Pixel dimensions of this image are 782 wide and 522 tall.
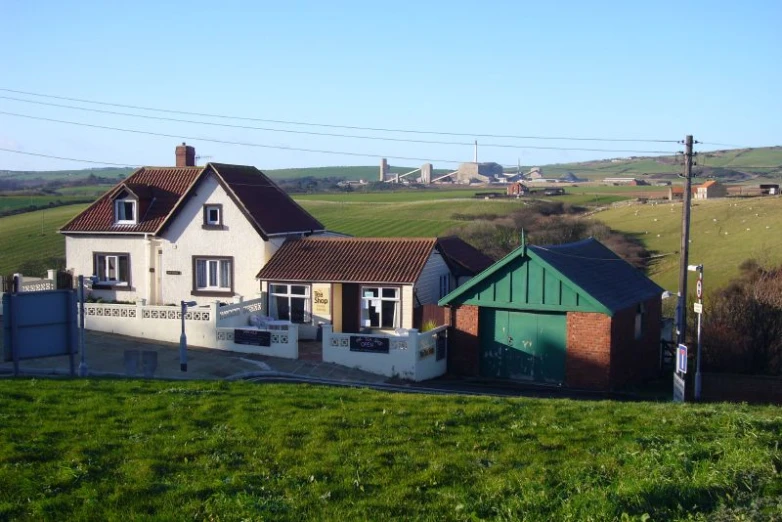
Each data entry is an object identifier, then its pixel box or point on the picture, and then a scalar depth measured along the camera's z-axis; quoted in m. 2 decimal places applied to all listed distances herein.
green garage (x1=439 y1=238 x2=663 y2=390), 25.20
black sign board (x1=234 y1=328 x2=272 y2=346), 28.25
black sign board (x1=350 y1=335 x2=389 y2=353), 26.42
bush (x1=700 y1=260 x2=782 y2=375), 30.09
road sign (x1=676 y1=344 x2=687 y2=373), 23.08
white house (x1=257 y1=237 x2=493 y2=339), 30.27
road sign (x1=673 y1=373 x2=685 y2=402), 22.94
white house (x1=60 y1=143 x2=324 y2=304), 33.81
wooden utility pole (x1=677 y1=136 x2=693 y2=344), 27.04
